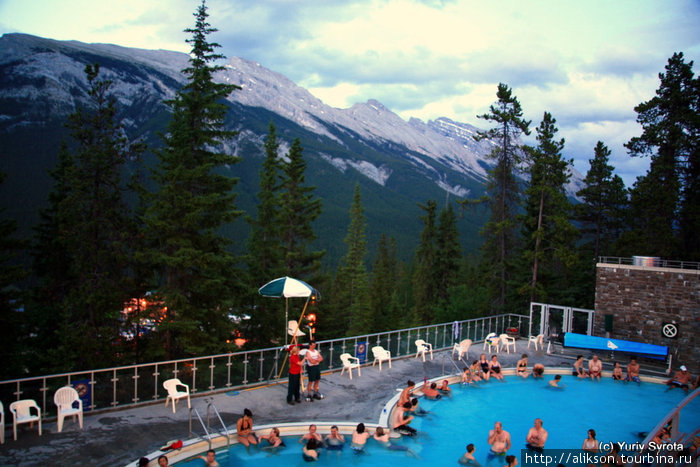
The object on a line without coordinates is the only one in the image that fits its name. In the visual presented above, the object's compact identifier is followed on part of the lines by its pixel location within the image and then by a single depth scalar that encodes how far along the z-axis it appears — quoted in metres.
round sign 19.12
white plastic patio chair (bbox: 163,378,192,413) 10.71
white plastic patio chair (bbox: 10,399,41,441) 8.84
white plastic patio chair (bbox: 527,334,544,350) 20.00
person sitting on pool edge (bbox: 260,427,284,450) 9.88
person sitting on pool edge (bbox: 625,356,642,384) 17.14
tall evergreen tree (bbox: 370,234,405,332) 47.28
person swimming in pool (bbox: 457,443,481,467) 10.48
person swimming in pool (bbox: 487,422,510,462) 10.80
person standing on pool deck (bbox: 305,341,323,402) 11.91
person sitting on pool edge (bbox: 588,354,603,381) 17.19
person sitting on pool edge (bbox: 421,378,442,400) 13.81
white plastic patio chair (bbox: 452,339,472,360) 17.59
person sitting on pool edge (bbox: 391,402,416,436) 11.23
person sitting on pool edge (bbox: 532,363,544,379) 16.92
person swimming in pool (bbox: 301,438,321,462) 9.78
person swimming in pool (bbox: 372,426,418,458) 10.54
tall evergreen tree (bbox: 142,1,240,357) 18.58
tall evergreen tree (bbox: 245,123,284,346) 29.45
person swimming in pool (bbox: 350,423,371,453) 10.27
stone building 18.91
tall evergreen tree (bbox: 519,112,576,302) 26.16
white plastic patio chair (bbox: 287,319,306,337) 14.41
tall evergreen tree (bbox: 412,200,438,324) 42.84
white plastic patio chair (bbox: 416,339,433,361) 17.47
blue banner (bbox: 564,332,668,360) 18.53
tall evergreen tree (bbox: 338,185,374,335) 43.03
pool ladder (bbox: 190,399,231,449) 9.38
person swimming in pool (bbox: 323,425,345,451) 10.09
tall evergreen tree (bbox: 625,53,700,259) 25.28
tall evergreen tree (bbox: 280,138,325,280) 32.88
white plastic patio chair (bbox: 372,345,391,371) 15.70
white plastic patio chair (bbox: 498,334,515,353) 19.70
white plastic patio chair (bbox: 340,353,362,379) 14.47
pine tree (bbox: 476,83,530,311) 27.81
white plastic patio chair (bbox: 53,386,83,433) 9.40
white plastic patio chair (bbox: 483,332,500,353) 19.23
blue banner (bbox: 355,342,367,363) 15.49
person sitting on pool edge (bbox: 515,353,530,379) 16.94
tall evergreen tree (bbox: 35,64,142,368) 18.61
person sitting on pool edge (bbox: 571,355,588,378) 17.39
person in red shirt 11.62
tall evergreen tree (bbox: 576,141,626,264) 32.75
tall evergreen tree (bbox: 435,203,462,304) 42.97
